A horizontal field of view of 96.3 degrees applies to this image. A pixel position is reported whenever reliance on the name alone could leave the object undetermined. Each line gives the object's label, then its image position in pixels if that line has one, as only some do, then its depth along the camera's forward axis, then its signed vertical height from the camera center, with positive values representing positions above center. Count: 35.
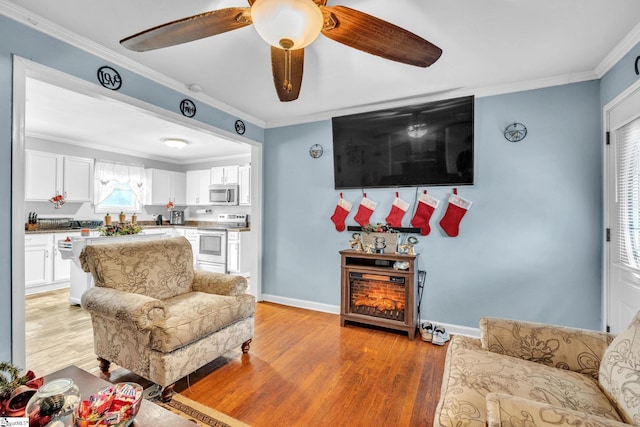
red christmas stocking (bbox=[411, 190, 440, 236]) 2.94 +0.03
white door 1.95 +0.03
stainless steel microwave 5.74 +0.40
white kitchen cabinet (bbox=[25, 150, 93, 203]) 4.43 +0.59
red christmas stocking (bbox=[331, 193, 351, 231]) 3.36 +0.02
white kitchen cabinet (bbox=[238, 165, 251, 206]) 5.67 +0.59
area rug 1.61 -1.18
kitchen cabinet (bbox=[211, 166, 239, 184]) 5.84 +0.81
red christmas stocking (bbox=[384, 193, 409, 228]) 3.08 +0.03
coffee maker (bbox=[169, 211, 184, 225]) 6.51 -0.11
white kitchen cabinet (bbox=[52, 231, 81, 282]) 4.43 -0.81
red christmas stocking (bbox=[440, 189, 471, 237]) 2.82 +0.03
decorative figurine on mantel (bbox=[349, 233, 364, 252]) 3.10 -0.31
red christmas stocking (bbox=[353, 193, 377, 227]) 3.24 +0.05
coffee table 1.04 -0.76
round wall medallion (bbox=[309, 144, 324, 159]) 3.53 +0.79
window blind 1.94 +0.16
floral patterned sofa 0.88 -0.70
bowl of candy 0.92 -0.66
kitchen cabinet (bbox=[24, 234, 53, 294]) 4.15 -0.70
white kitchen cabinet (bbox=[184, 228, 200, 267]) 5.64 -0.50
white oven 5.30 -0.69
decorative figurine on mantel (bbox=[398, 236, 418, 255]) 2.91 -0.33
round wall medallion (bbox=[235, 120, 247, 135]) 3.48 +1.06
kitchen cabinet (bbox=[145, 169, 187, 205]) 6.00 +0.57
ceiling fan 1.15 +0.85
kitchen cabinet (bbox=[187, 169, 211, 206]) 6.22 +0.59
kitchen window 5.35 +0.51
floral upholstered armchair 1.75 -0.67
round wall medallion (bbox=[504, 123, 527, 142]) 2.63 +0.77
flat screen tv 2.77 +0.72
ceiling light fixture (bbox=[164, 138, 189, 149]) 4.63 +1.16
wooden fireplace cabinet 2.74 -0.63
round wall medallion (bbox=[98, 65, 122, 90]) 2.17 +1.05
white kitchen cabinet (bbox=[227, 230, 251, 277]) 5.22 -0.71
